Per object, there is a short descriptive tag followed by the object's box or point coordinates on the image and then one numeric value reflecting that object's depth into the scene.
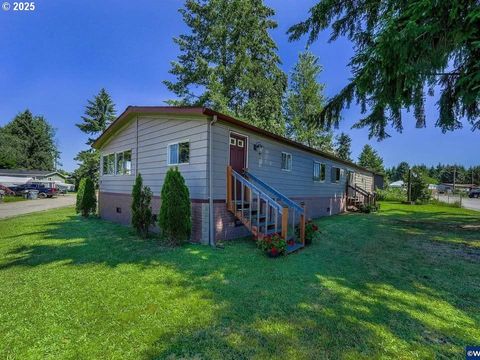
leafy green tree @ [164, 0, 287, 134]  20.67
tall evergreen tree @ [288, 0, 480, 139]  5.04
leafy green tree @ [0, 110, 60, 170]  49.72
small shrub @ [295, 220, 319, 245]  7.33
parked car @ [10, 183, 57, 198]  31.25
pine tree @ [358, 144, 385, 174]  44.25
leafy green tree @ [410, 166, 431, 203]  25.55
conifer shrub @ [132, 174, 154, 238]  8.07
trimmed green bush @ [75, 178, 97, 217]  13.09
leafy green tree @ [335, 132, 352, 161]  42.69
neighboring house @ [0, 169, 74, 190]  41.84
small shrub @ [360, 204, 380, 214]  16.49
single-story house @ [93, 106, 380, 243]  7.30
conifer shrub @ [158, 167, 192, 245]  6.86
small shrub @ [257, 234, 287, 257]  5.99
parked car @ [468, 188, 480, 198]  46.46
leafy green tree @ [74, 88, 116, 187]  35.33
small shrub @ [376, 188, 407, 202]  29.39
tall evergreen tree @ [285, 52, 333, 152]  26.23
